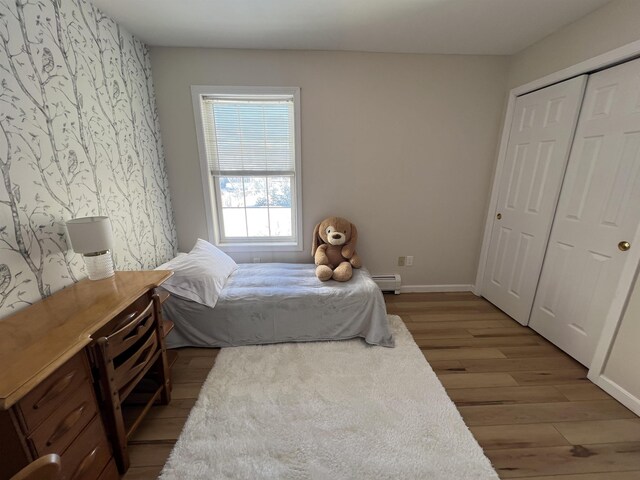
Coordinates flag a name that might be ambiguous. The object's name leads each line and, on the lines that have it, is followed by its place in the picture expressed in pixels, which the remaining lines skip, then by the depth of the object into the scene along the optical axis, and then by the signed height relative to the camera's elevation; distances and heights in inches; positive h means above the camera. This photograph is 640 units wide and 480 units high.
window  96.3 +3.4
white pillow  76.3 -31.7
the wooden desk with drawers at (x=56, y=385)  30.0 -27.0
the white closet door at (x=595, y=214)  63.1 -10.0
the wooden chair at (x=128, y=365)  43.4 -36.7
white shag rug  48.4 -53.6
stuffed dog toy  97.9 -27.2
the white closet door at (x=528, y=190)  77.9 -5.0
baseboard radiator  114.1 -46.1
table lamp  53.5 -14.5
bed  79.4 -43.9
